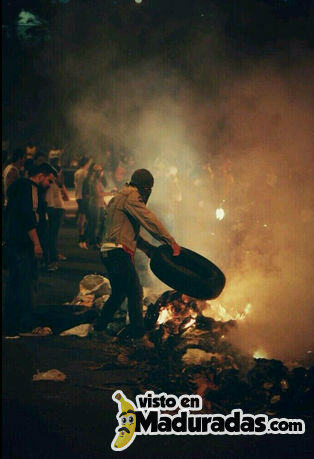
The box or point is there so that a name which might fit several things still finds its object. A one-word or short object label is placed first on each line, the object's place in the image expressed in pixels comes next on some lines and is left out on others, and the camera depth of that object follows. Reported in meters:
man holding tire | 8.53
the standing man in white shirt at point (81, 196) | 16.41
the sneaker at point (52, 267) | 13.31
